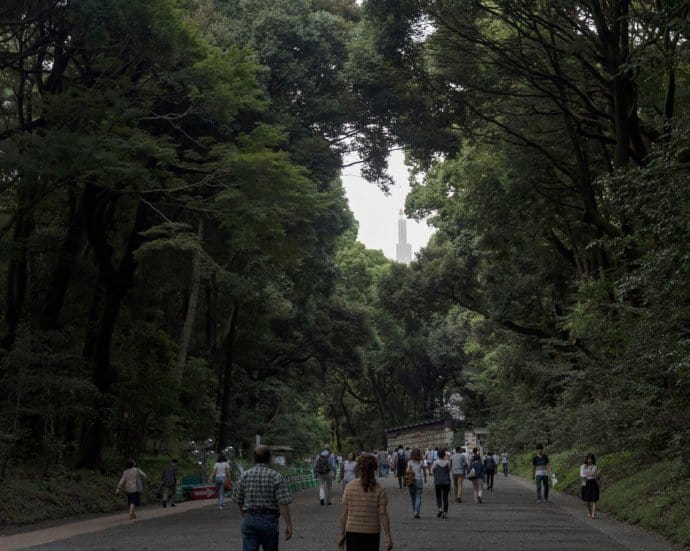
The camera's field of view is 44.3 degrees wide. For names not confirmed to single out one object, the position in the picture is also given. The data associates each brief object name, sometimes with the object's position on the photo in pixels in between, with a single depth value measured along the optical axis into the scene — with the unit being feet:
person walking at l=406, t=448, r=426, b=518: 56.44
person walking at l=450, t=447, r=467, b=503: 70.03
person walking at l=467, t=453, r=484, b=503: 72.38
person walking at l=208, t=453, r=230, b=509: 76.38
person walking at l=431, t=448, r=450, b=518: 57.16
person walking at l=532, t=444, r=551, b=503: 73.51
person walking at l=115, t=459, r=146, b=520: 61.57
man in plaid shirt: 25.44
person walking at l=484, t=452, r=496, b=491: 94.32
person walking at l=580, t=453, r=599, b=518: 57.21
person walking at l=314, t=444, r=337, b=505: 73.10
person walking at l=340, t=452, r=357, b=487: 77.00
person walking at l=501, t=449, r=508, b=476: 155.34
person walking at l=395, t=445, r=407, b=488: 97.32
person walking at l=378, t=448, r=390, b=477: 132.77
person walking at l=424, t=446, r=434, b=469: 115.24
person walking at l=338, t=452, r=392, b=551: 25.77
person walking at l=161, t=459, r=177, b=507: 75.66
